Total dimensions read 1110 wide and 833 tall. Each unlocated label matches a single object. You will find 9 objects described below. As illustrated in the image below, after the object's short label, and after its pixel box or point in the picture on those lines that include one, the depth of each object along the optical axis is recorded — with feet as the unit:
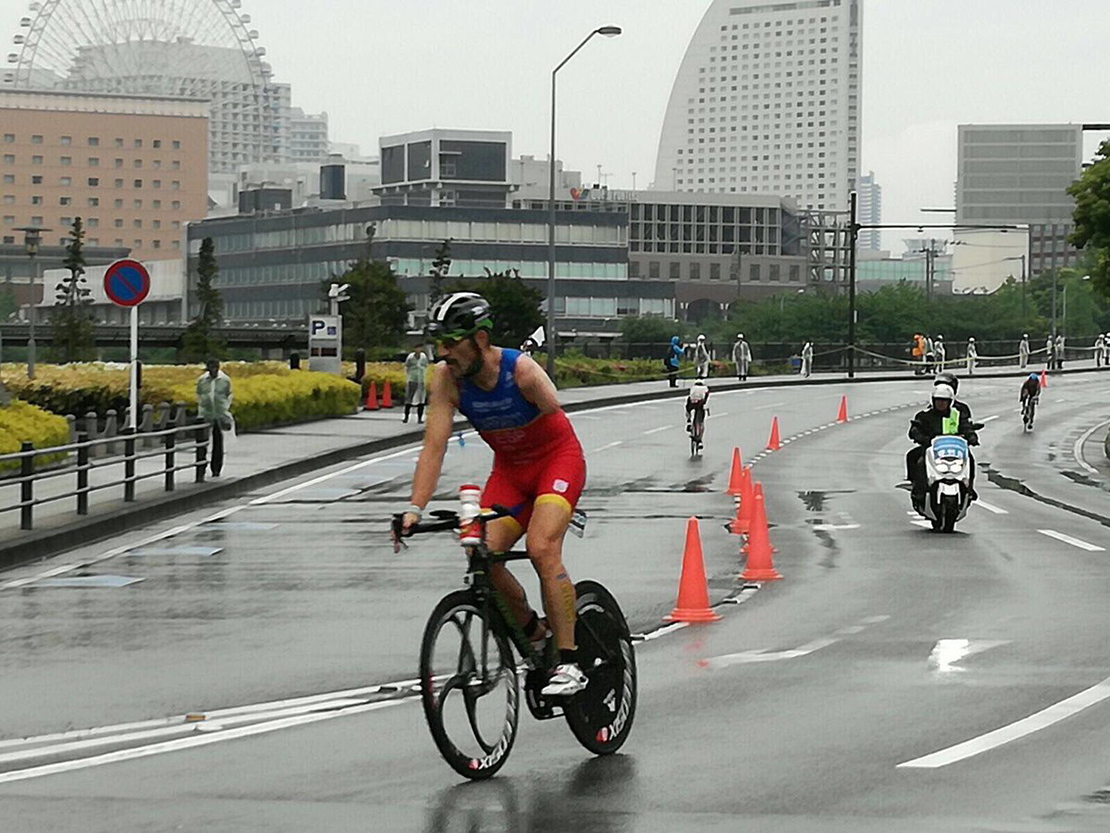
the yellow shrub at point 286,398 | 137.49
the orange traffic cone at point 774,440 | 132.36
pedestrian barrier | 67.15
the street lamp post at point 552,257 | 194.70
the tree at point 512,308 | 266.36
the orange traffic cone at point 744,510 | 74.31
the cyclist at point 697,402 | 124.16
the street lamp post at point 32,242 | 223.51
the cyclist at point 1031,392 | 161.27
